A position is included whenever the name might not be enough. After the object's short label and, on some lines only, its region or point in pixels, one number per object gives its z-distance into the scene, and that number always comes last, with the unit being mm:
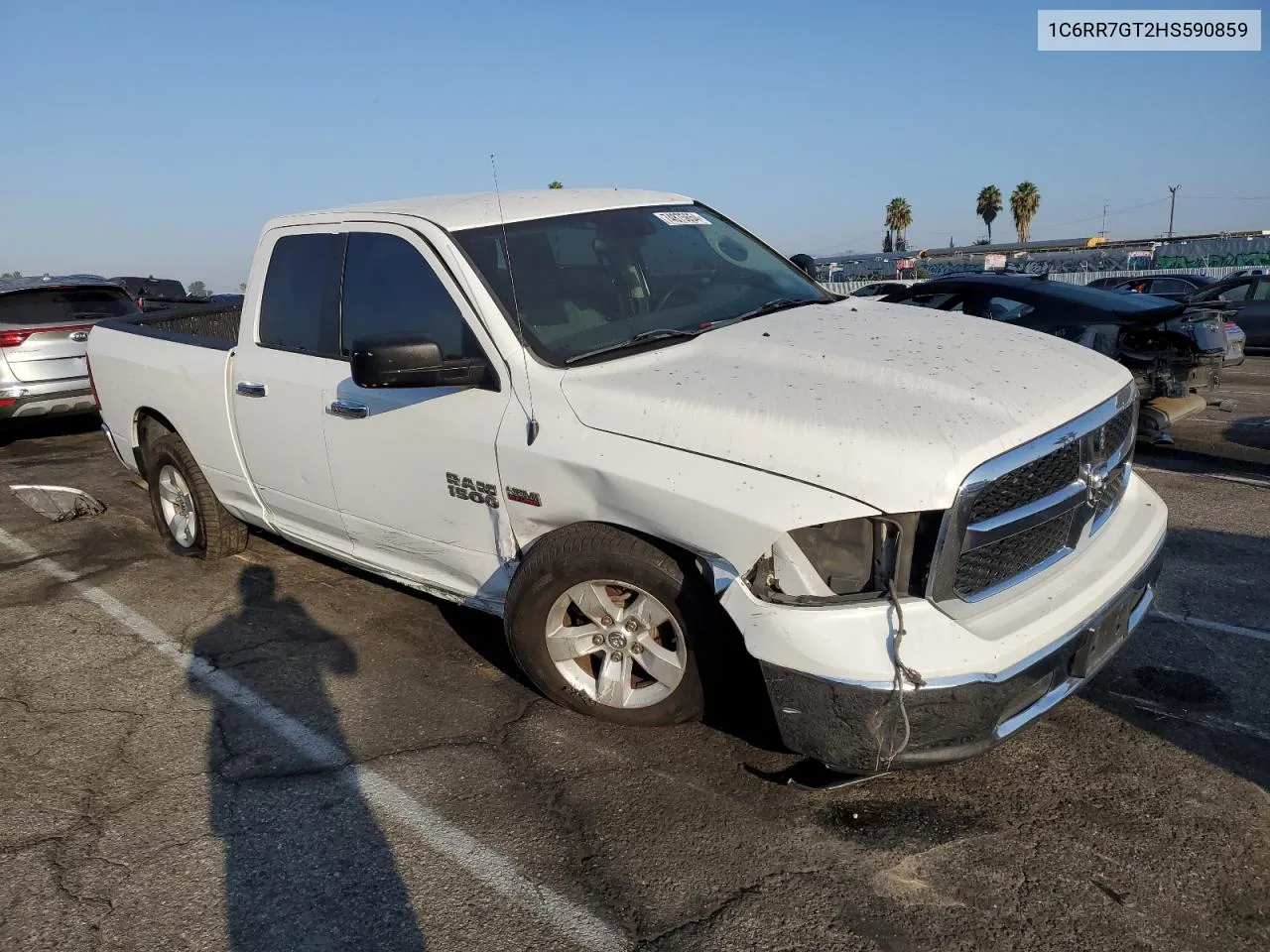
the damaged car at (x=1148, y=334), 7719
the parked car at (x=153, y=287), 17906
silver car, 9297
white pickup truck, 2693
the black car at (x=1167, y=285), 18814
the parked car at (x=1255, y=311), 16052
